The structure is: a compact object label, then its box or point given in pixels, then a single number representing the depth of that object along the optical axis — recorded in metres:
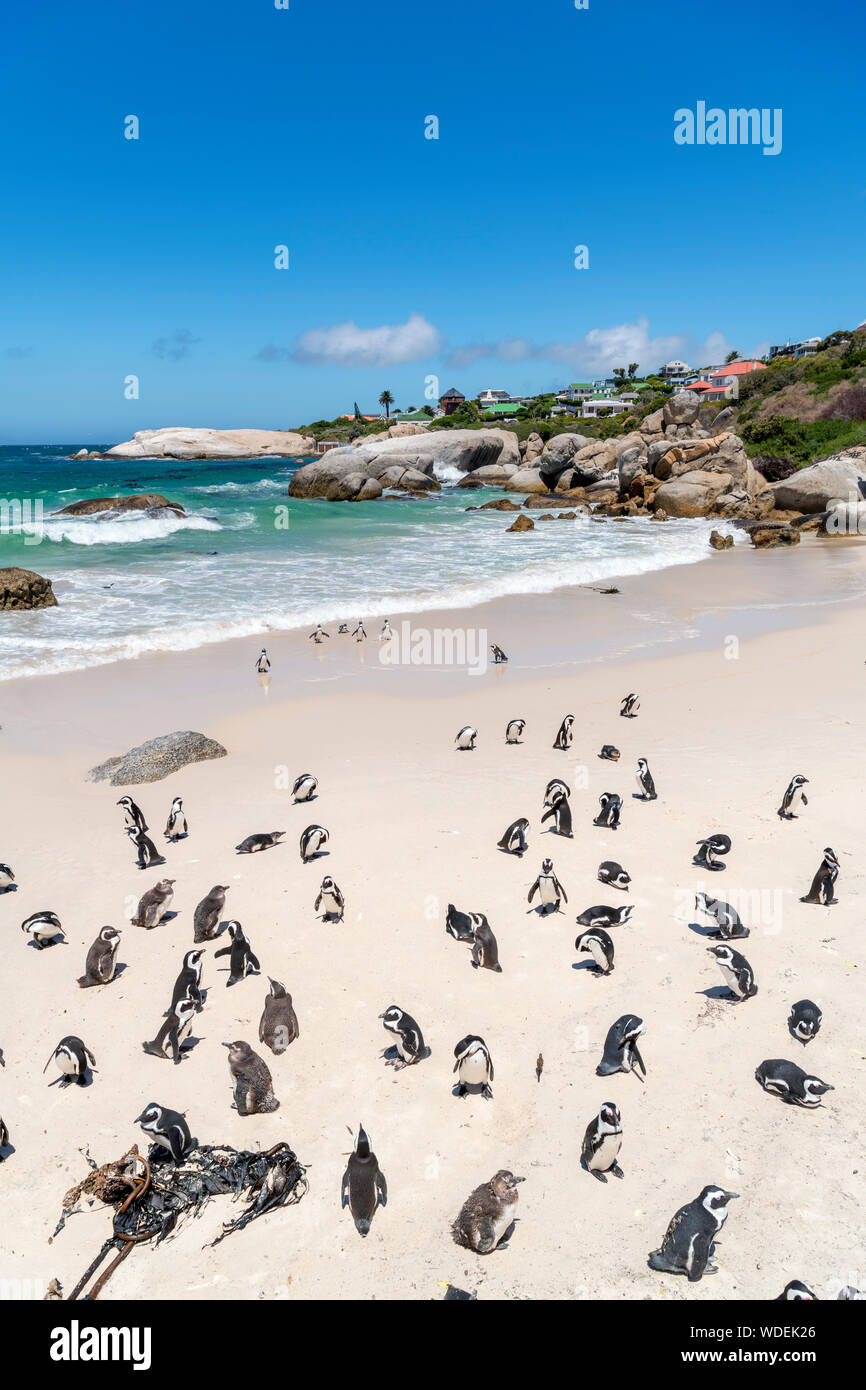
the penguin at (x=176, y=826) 8.78
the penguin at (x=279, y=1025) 5.68
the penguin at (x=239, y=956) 6.44
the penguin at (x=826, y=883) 7.05
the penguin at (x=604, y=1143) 4.53
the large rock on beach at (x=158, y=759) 10.34
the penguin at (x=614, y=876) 7.52
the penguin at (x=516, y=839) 8.13
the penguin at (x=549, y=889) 7.11
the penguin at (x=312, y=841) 8.09
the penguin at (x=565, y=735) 11.28
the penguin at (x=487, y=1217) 4.20
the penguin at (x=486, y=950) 6.41
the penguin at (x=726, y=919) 6.68
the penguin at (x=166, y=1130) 4.70
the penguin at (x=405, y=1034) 5.46
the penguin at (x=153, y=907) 7.20
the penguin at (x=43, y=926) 6.74
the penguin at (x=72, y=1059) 5.29
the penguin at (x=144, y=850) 8.11
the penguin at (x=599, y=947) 6.33
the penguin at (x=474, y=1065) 5.13
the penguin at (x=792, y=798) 8.84
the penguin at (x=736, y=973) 5.97
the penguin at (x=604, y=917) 6.89
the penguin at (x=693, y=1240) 4.03
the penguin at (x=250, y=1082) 5.13
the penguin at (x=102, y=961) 6.39
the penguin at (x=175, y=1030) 5.64
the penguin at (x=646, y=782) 9.39
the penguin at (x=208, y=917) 6.98
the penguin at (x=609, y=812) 8.77
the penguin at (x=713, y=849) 7.80
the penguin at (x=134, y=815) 8.80
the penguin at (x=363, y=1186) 4.38
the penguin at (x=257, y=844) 8.42
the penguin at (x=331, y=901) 7.03
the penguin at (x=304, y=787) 9.48
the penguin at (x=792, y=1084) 5.05
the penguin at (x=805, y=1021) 5.55
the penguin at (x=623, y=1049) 5.32
